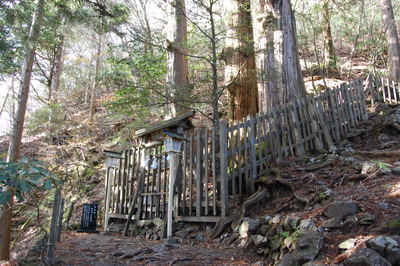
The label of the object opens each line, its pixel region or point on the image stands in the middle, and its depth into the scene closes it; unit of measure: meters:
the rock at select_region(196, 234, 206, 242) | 5.33
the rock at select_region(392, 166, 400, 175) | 4.76
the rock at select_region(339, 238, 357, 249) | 3.03
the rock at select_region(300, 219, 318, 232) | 3.57
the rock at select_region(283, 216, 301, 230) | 3.87
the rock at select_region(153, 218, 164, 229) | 6.33
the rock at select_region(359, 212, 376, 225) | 3.41
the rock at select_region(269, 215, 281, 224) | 4.20
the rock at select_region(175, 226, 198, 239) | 5.64
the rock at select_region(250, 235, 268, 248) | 4.09
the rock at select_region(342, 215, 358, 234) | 3.48
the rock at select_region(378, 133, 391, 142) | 7.14
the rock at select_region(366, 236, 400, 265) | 2.64
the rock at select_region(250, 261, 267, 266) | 3.73
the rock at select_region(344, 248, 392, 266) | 2.59
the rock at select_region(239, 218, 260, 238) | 4.47
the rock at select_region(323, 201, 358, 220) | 3.68
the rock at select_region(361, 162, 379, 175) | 4.95
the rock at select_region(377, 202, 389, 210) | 3.67
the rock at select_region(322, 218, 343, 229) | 3.54
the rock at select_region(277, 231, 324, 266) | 3.13
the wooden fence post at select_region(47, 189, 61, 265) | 3.77
